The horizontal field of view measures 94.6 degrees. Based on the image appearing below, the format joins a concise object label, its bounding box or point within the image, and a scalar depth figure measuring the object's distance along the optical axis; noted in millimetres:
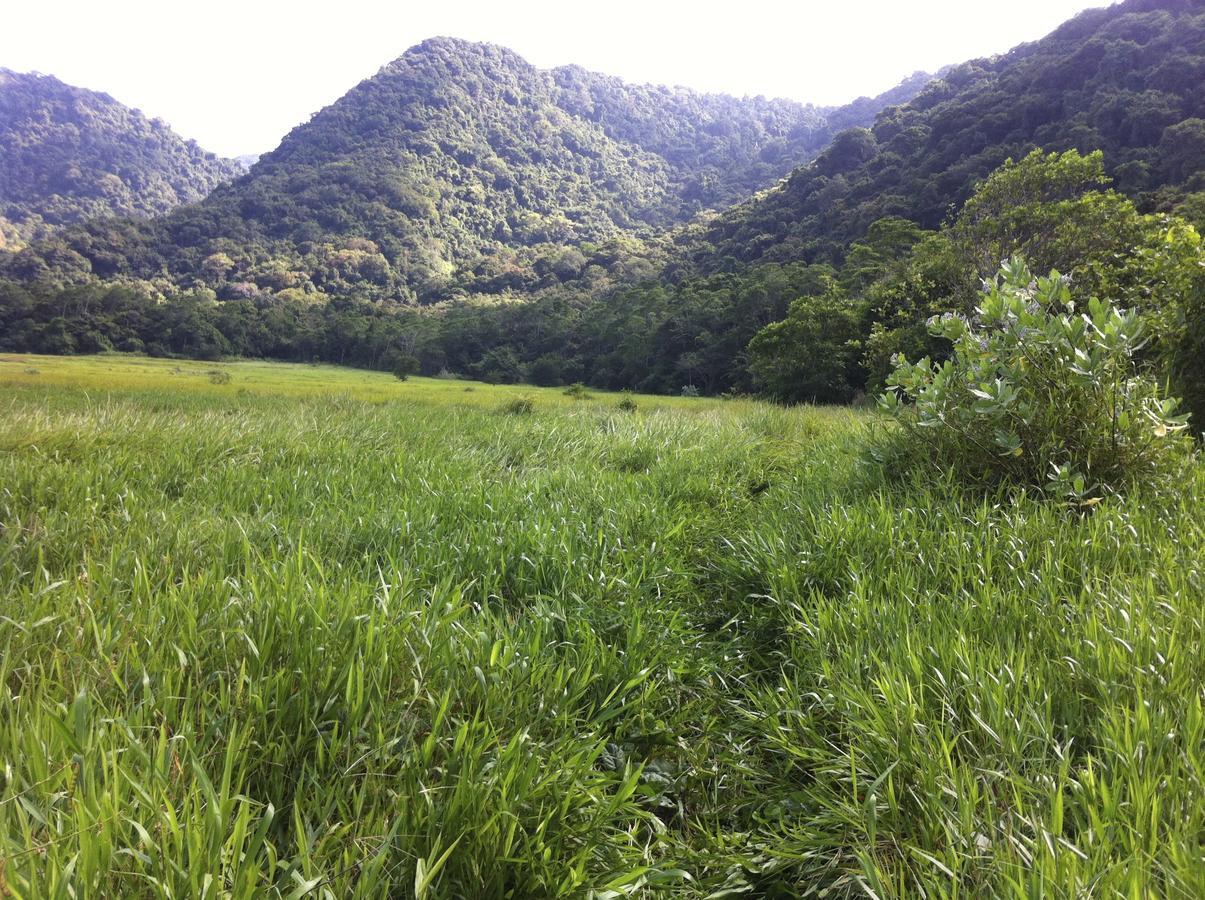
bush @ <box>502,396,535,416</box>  12670
